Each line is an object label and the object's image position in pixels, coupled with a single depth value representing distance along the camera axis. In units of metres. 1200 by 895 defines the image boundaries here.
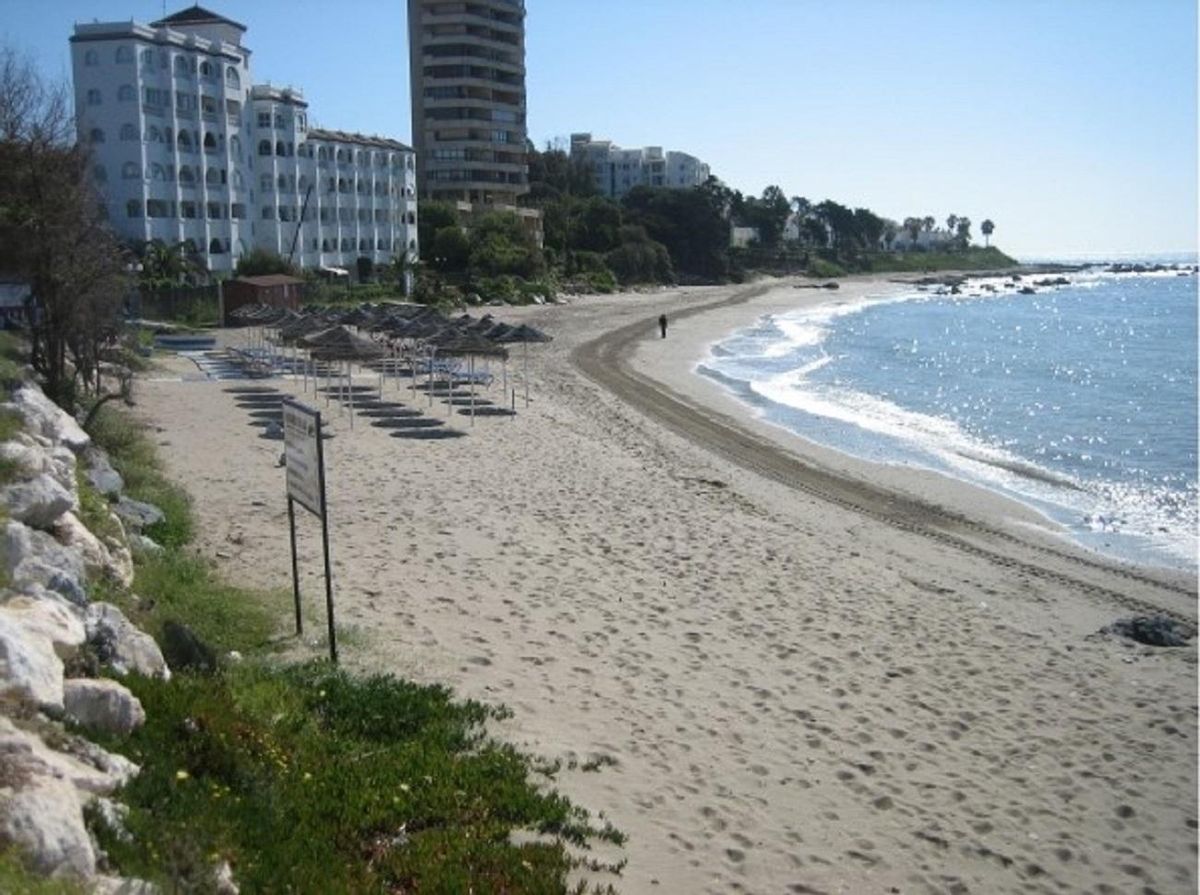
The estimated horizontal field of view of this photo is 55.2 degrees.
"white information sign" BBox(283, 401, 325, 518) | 9.02
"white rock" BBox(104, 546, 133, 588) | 9.41
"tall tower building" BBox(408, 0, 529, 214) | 103.81
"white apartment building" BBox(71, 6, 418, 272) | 61.31
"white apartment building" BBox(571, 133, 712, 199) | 166.12
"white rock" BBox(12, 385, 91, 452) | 13.05
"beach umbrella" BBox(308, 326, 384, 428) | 26.38
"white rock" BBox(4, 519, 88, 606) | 7.26
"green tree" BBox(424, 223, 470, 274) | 84.81
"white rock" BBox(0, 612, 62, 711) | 5.32
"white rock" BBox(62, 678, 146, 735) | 5.72
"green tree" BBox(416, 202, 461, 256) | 90.12
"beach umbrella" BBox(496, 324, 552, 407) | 30.84
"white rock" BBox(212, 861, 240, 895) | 4.82
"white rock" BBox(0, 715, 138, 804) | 4.70
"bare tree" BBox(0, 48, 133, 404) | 16.50
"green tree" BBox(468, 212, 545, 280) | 83.44
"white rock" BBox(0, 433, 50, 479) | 9.83
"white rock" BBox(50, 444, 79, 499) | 10.87
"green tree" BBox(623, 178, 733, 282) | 124.56
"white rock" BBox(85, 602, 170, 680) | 6.71
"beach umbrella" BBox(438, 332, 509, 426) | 28.03
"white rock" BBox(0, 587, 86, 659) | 6.07
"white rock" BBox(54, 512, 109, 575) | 9.05
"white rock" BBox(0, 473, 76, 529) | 8.64
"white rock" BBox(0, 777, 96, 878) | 4.26
